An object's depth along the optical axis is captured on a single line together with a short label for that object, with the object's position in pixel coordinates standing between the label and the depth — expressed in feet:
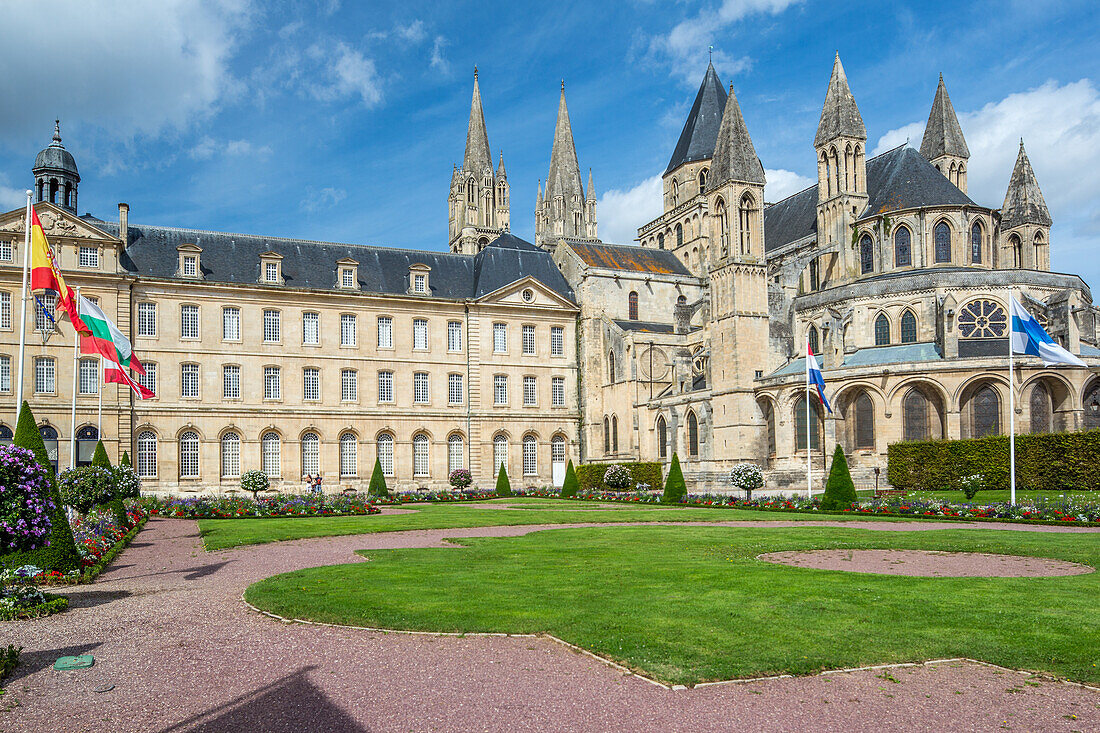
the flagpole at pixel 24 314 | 53.28
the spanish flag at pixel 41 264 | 57.79
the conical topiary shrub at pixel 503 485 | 136.56
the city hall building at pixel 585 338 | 129.70
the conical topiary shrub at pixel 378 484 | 118.52
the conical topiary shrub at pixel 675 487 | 108.17
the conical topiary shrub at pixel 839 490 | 87.97
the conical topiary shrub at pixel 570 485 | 132.67
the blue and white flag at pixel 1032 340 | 80.89
